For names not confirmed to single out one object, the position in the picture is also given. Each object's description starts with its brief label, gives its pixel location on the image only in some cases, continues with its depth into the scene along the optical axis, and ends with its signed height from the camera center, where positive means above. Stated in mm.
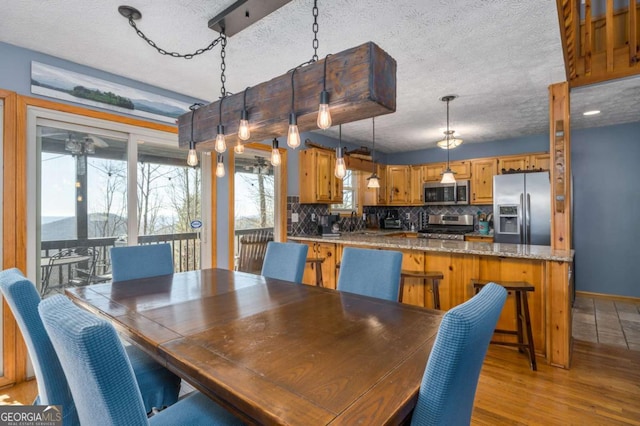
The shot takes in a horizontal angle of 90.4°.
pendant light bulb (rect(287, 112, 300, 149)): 1540 +392
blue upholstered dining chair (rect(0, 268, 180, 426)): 1194 -495
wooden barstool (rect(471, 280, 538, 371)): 2502 -864
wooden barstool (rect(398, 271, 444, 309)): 2822 -600
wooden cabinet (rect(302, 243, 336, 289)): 3943 -634
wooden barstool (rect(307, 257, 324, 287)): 3428 -623
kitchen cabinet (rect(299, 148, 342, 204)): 4434 +510
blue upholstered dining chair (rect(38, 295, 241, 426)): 687 -346
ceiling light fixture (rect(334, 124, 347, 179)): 1850 +283
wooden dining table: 830 -493
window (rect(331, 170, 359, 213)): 5578 +301
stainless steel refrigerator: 4105 +32
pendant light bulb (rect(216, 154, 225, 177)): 2256 +321
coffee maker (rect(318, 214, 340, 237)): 4422 -195
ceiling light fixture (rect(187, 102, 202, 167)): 2162 +404
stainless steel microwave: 5461 +313
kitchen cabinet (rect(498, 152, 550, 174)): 4805 +747
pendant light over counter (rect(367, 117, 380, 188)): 4153 +397
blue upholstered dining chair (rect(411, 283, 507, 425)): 771 -383
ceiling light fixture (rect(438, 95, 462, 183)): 3431 +877
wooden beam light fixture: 1359 +579
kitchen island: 2557 -570
